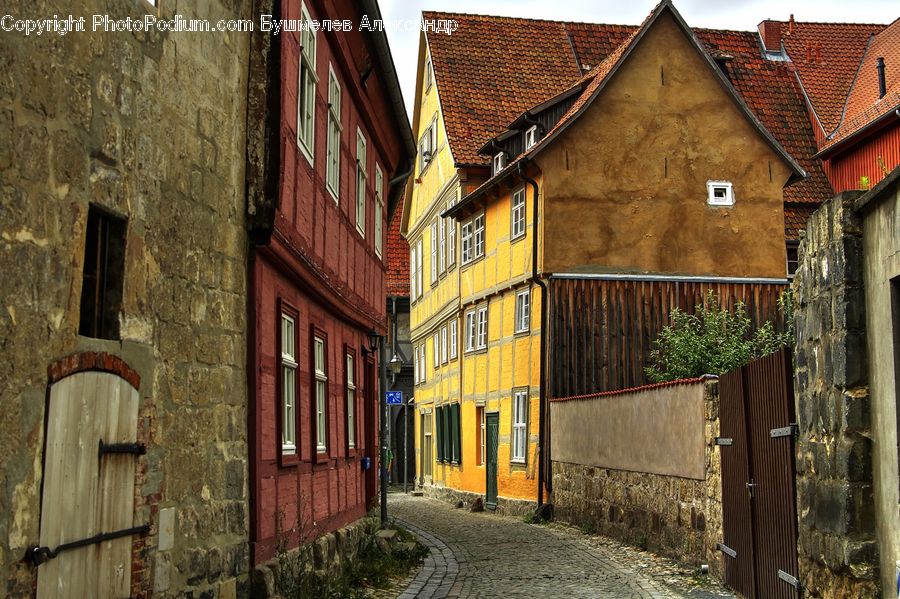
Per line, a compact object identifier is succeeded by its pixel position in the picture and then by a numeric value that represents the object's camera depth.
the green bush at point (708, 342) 19.94
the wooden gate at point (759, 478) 9.24
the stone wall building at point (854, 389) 7.01
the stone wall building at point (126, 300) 5.63
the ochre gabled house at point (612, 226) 22.64
